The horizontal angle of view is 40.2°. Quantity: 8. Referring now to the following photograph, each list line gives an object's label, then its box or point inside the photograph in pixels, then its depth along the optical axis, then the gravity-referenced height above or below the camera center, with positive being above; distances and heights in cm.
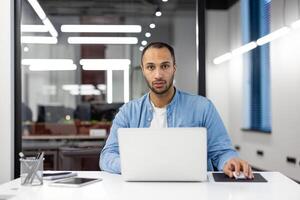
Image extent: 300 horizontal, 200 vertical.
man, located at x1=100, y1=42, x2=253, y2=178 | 241 -3
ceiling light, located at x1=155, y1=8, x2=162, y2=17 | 509 +116
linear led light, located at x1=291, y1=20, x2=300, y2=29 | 473 +94
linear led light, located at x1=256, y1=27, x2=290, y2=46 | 496 +88
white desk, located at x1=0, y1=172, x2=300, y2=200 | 158 -36
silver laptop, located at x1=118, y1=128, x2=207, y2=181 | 177 -21
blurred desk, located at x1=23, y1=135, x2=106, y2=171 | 490 -55
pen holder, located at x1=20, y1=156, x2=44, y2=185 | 188 -31
